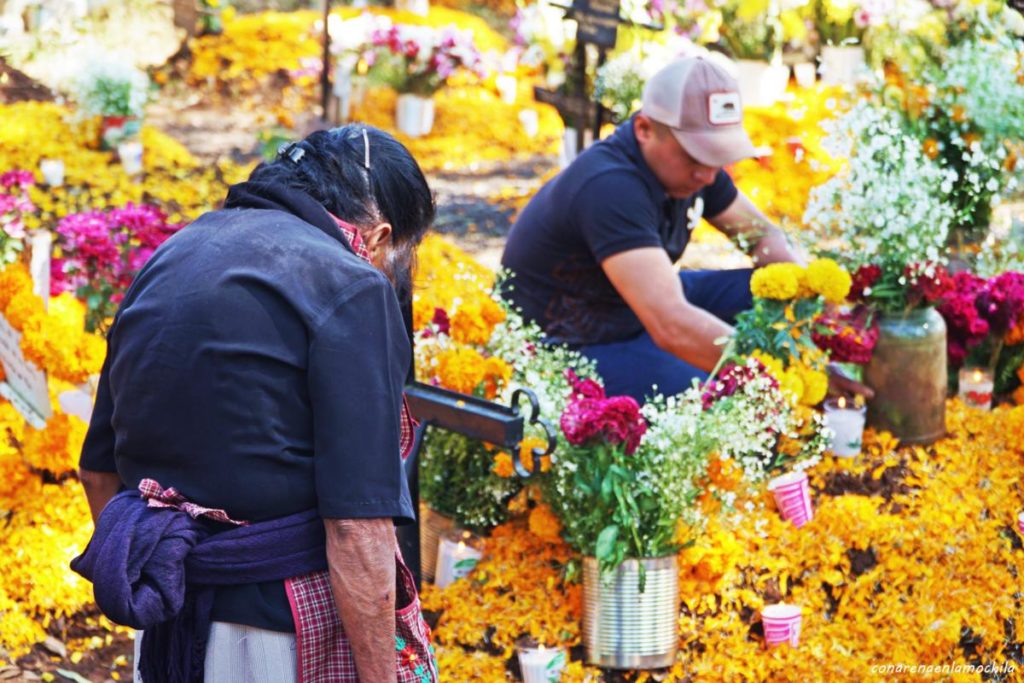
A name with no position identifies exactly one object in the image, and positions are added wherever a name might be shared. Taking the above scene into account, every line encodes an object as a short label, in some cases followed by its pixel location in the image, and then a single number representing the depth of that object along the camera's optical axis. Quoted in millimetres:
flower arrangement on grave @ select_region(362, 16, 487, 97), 9758
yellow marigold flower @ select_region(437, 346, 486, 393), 3641
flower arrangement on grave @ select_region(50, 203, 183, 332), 4258
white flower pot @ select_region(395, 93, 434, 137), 9750
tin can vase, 3416
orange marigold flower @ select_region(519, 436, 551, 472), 3432
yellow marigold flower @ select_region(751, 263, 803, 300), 3969
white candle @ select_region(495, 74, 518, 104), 10609
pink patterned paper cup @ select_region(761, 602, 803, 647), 3473
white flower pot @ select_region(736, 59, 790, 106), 9375
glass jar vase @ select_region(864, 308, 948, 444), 4422
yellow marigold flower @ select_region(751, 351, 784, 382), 3850
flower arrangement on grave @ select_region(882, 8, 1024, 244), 5578
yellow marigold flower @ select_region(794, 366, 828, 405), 4008
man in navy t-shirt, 4047
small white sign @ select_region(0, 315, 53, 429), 4094
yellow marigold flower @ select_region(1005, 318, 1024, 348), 4738
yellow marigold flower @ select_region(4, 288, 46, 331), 4035
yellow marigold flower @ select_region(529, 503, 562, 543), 3574
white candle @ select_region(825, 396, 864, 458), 4410
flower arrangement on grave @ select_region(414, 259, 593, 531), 3707
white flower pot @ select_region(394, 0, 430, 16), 11898
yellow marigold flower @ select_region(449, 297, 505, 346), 3779
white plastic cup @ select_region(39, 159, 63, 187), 7555
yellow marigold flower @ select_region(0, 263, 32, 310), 4133
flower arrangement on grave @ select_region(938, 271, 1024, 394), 4668
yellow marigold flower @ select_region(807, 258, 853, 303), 3955
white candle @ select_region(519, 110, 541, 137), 10141
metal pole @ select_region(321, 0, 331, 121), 9508
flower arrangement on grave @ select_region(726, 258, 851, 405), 3961
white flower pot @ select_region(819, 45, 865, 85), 9531
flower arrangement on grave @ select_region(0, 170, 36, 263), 4477
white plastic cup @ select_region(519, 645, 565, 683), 3316
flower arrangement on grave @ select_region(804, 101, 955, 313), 4410
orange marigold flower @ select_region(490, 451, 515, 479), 3523
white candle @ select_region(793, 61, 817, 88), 9711
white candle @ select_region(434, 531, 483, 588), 3730
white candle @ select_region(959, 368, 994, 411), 4840
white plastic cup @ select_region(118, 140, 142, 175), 7828
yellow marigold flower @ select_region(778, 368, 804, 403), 3877
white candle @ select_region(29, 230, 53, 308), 4297
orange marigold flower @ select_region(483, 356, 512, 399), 3711
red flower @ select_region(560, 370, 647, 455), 3340
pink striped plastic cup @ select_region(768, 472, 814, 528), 3973
